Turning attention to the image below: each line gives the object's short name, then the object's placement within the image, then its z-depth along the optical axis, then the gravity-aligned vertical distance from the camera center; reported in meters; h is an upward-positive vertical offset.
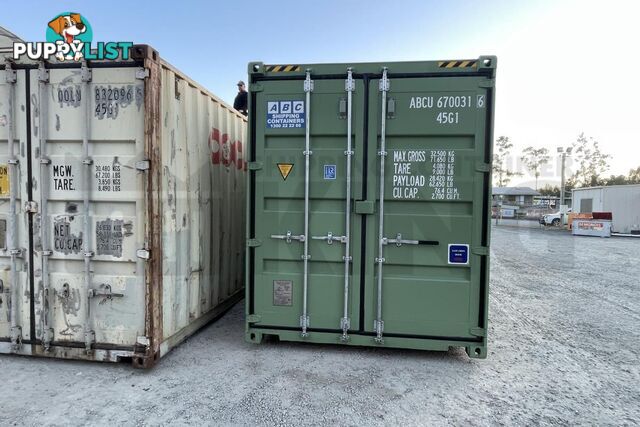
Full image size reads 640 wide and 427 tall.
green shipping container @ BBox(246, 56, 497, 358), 3.81 +0.02
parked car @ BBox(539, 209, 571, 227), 29.35 -1.31
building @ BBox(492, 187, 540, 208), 60.73 +1.49
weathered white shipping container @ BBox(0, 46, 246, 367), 3.55 -0.11
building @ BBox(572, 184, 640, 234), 23.75 +0.05
